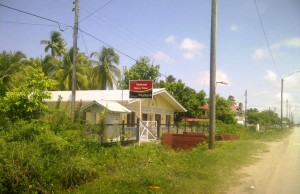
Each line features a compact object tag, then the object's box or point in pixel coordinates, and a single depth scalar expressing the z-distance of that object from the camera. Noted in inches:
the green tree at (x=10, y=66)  1076.5
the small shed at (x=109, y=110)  779.4
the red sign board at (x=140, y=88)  757.3
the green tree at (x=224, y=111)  1715.1
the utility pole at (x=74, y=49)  691.4
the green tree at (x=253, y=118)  3136.3
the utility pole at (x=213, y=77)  618.8
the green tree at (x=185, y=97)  1560.0
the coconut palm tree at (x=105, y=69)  1581.0
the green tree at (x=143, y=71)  1677.0
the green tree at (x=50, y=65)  1498.5
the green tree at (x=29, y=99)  434.6
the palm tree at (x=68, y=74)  1434.5
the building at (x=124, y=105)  812.4
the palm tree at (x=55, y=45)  1653.5
